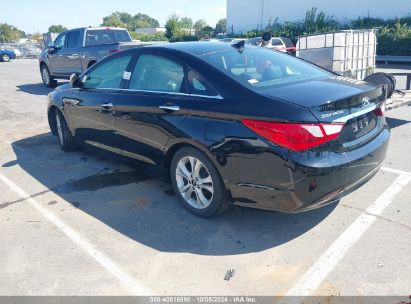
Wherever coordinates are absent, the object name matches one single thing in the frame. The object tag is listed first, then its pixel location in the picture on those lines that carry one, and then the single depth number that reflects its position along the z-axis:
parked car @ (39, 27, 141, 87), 11.63
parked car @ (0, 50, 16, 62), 32.38
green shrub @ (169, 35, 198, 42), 42.98
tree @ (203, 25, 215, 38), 51.69
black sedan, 3.04
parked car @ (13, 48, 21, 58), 38.01
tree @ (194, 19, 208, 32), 88.25
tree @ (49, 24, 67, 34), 112.01
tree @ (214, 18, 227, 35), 57.30
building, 34.50
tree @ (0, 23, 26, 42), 82.81
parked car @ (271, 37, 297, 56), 19.66
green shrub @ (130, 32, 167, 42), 49.86
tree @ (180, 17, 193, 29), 77.59
